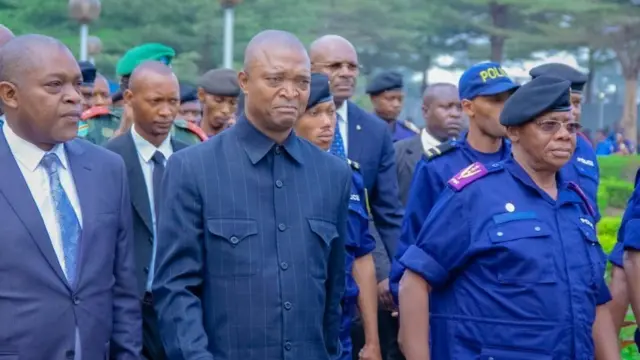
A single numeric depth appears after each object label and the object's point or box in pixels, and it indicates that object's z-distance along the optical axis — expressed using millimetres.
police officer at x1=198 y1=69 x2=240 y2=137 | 8602
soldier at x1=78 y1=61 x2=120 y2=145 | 7074
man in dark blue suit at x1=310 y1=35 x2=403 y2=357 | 7168
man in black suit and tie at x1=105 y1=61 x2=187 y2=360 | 5691
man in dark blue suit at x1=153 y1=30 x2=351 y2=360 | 4496
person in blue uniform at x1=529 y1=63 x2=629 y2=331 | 6332
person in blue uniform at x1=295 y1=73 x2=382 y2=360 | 6102
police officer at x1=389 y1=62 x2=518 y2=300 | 6312
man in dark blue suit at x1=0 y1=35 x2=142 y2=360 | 4352
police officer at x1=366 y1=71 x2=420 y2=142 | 11570
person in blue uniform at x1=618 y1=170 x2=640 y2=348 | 5891
